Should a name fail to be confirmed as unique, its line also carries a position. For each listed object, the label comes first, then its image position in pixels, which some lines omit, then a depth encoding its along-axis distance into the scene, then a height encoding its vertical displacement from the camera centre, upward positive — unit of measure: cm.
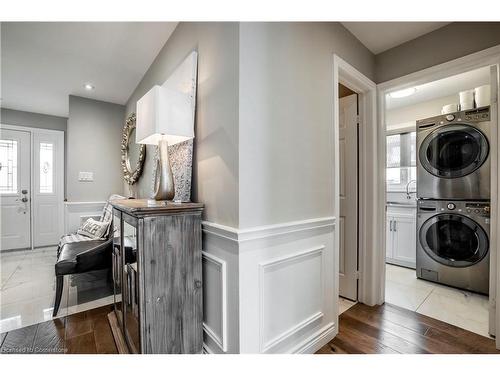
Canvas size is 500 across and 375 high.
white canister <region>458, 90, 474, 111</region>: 231 +88
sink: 300 -24
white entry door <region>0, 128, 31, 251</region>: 372 -4
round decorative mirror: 285 +44
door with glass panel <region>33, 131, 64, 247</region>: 401 -3
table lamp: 124 +37
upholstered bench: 188 -64
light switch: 325 +15
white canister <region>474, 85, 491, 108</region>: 213 +86
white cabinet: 297 -68
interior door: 216 -11
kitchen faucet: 316 -6
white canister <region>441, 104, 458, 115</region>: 248 +86
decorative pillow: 270 -53
